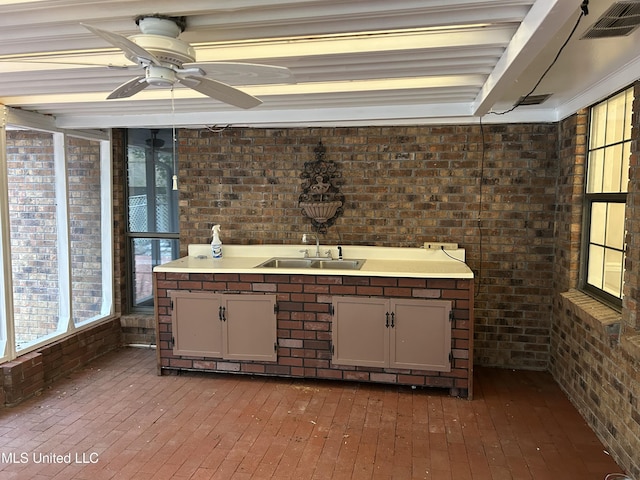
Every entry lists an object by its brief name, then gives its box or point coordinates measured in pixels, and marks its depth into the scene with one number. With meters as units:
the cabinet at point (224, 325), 3.84
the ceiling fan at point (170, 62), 1.93
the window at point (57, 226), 4.26
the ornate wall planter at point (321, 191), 4.29
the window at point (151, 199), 4.73
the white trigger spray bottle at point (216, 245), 4.37
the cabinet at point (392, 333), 3.56
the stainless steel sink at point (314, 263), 4.23
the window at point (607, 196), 3.03
